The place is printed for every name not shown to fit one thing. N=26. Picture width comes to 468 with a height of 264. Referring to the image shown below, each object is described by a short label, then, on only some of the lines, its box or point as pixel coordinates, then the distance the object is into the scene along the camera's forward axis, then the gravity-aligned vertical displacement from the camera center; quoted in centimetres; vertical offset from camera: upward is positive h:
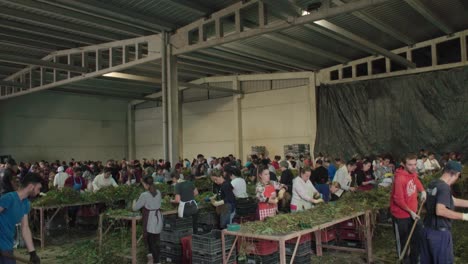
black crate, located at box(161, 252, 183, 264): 644 -176
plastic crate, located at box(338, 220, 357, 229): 696 -139
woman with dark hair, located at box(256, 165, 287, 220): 660 -81
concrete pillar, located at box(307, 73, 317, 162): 1737 +163
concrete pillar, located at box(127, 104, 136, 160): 2566 +138
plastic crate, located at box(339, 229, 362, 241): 699 -157
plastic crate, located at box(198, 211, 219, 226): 699 -120
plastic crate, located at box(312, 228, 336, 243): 696 -156
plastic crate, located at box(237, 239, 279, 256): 509 -128
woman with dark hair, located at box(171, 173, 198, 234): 661 -81
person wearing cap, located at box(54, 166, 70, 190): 1072 -67
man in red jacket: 517 -75
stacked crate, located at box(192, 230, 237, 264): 539 -136
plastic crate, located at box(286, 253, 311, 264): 547 -155
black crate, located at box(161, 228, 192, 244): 650 -139
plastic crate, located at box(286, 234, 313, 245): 540 -127
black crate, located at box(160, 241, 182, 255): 646 -160
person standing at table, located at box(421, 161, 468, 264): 399 -79
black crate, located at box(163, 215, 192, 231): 656 -121
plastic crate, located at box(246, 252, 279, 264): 510 -144
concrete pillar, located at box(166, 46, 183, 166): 1205 +139
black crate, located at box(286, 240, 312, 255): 547 -140
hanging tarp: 1345 +119
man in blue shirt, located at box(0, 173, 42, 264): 380 -56
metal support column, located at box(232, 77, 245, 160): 2030 +131
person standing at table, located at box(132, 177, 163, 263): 639 -106
